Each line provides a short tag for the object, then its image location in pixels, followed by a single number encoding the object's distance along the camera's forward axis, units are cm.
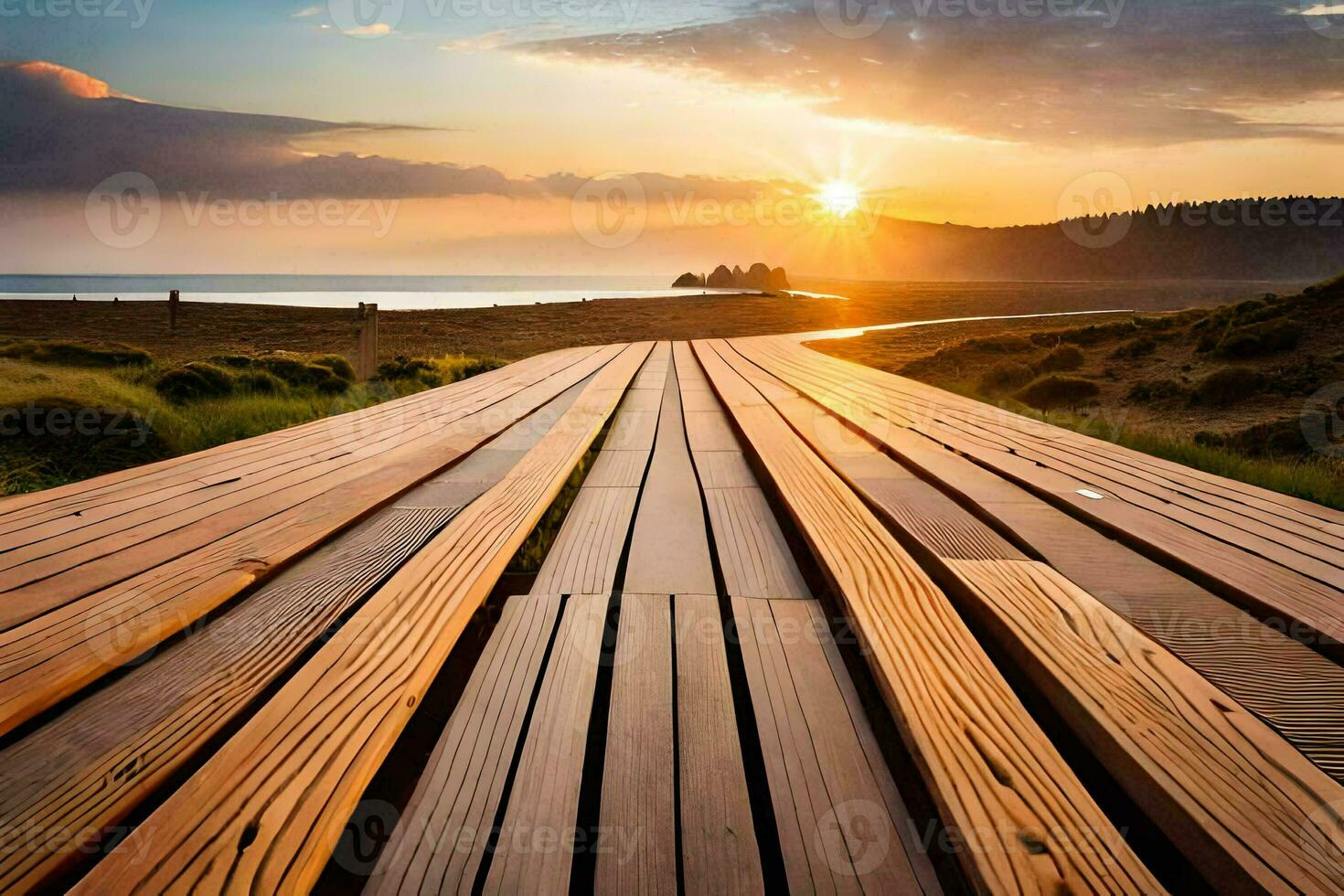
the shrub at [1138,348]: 861
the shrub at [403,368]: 751
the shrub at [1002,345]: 1012
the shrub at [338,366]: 748
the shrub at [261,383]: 609
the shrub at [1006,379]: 841
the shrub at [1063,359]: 868
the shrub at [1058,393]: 757
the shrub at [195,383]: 560
